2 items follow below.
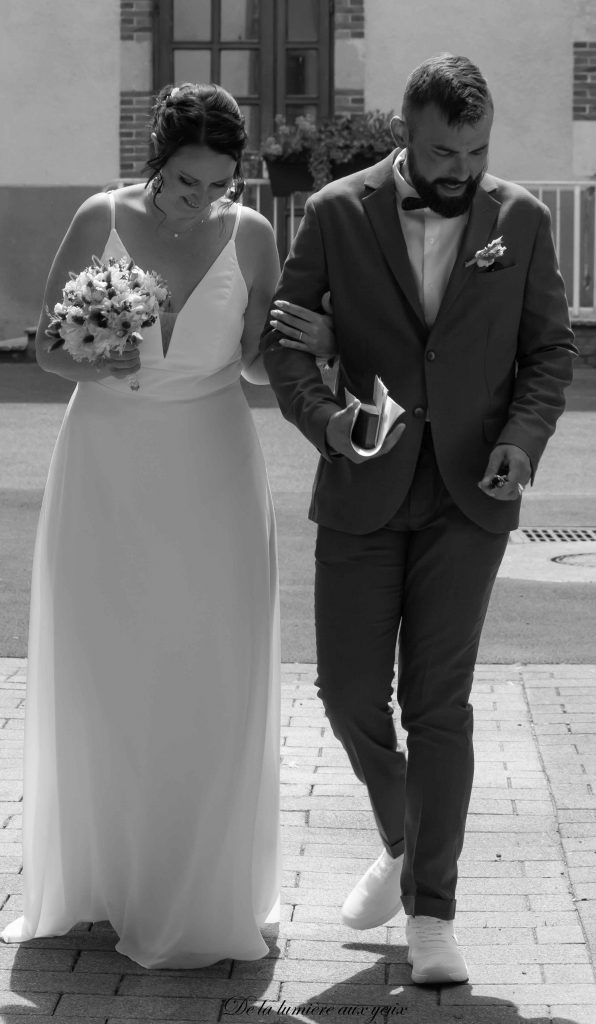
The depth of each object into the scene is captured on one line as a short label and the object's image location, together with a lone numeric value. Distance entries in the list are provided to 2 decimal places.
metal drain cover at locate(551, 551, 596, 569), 8.75
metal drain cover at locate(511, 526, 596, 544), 9.41
